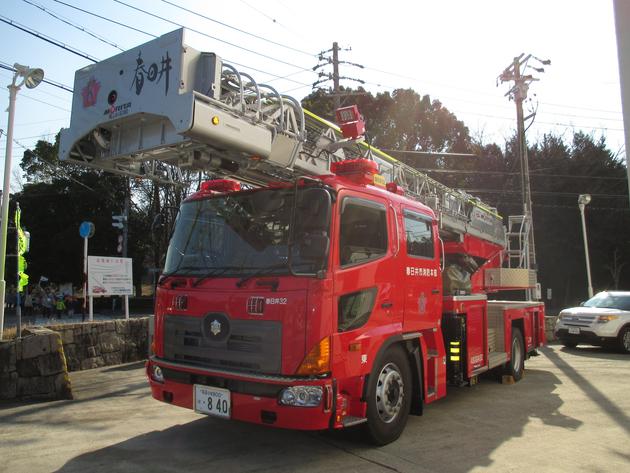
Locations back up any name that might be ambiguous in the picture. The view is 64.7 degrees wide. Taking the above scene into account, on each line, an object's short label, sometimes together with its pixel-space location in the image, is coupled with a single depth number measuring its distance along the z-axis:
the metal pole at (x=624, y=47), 1.98
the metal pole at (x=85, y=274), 10.16
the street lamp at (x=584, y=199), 19.50
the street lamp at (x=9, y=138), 7.95
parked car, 12.55
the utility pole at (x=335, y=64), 22.34
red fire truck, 4.28
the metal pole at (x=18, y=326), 7.37
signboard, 10.30
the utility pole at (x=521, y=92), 18.44
